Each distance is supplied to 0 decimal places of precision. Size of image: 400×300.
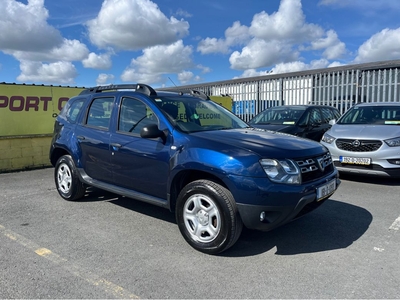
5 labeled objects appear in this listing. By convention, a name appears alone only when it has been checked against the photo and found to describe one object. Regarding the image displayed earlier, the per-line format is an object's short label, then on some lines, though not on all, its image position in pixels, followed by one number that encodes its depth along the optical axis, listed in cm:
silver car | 624
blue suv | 325
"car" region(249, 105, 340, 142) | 828
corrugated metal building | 1189
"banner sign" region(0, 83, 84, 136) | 836
